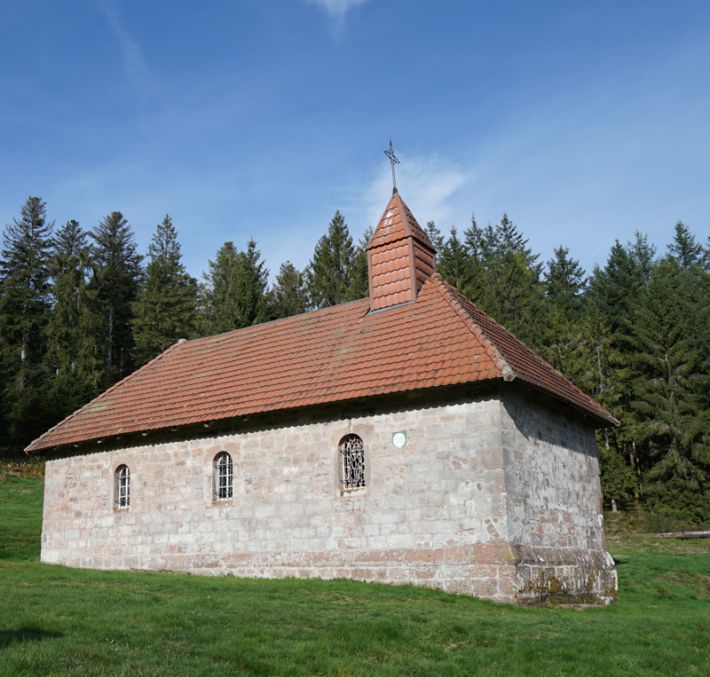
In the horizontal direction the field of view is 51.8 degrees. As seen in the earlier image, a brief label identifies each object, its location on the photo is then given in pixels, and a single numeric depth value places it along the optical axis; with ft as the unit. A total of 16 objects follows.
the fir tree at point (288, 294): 139.54
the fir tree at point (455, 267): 131.13
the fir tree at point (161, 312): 158.40
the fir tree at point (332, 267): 146.20
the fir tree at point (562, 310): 133.39
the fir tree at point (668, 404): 122.11
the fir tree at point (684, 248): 205.98
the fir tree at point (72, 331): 134.31
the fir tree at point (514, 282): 139.64
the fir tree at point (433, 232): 173.94
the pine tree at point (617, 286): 166.81
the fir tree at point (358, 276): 137.21
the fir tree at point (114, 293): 163.43
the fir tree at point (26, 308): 139.63
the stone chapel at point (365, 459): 44.78
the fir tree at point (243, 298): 126.93
